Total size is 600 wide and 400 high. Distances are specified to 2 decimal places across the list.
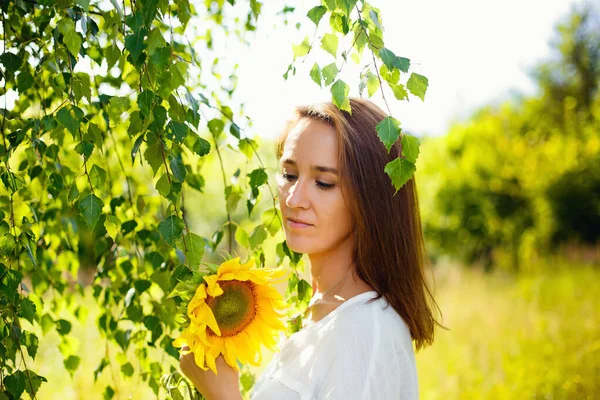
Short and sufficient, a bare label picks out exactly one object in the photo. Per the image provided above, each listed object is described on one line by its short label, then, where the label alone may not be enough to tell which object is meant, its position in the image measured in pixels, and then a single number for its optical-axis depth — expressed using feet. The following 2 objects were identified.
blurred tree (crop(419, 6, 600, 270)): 27.43
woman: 4.85
